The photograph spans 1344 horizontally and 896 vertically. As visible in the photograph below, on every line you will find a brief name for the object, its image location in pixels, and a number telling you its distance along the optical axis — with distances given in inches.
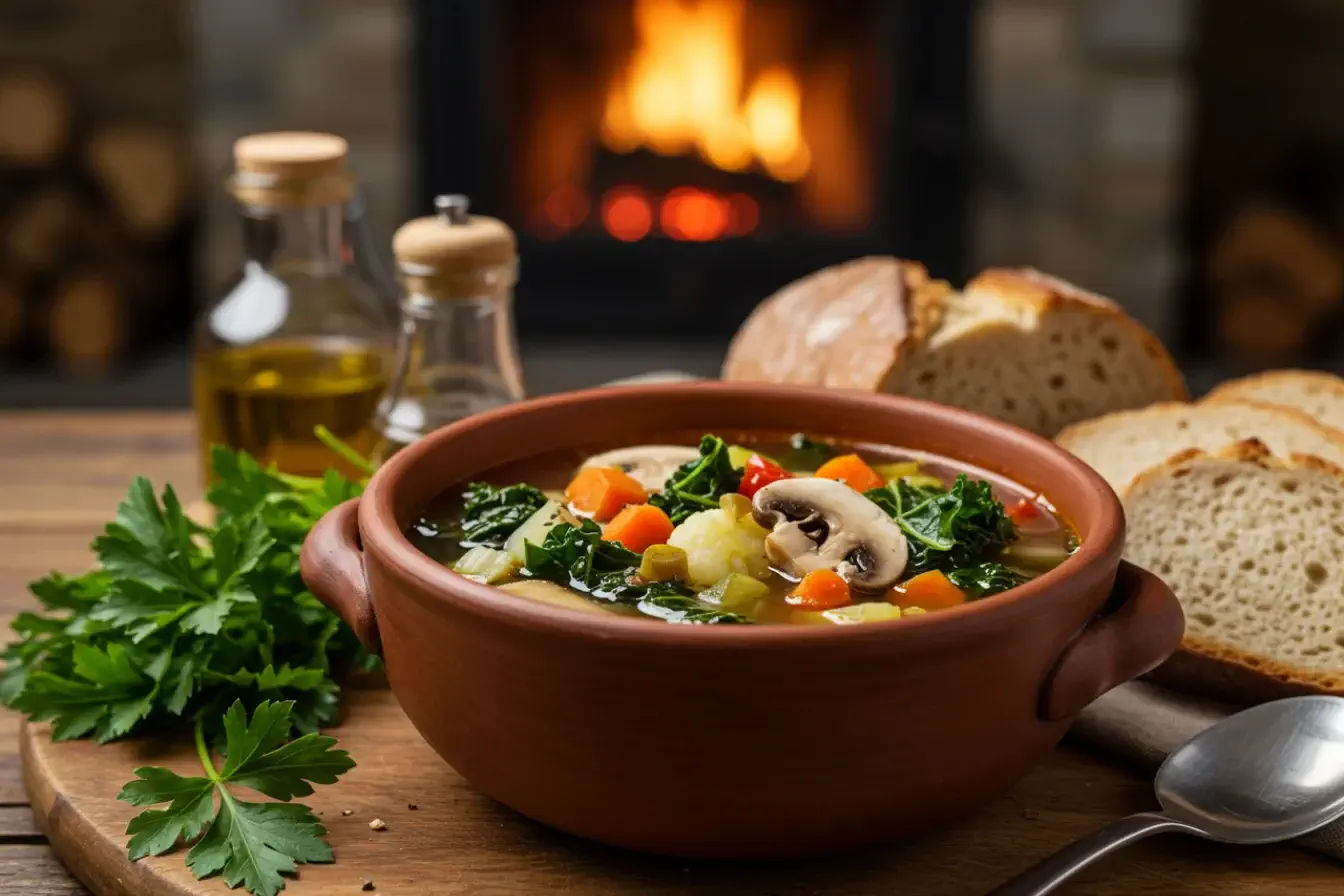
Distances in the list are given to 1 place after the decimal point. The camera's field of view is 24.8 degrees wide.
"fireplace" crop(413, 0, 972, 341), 65.3
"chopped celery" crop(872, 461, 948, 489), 34.6
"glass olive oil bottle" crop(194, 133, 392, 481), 39.4
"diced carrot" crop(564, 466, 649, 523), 33.5
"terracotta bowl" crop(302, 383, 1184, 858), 29.1
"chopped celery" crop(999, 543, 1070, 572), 32.7
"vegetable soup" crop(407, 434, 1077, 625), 31.6
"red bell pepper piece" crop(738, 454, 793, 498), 33.5
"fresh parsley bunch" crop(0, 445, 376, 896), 33.0
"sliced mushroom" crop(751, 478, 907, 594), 31.9
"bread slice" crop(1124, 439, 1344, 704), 33.9
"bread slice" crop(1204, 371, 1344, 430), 40.2
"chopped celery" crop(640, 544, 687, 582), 31.7
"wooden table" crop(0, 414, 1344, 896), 30.9
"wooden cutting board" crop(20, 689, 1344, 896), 30.6
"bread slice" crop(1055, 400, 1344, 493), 37.9
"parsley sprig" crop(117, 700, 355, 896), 30.6
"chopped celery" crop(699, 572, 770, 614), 31.5
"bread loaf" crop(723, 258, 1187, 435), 40.0
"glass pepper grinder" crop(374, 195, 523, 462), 37.6
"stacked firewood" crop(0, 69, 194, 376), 71.2
